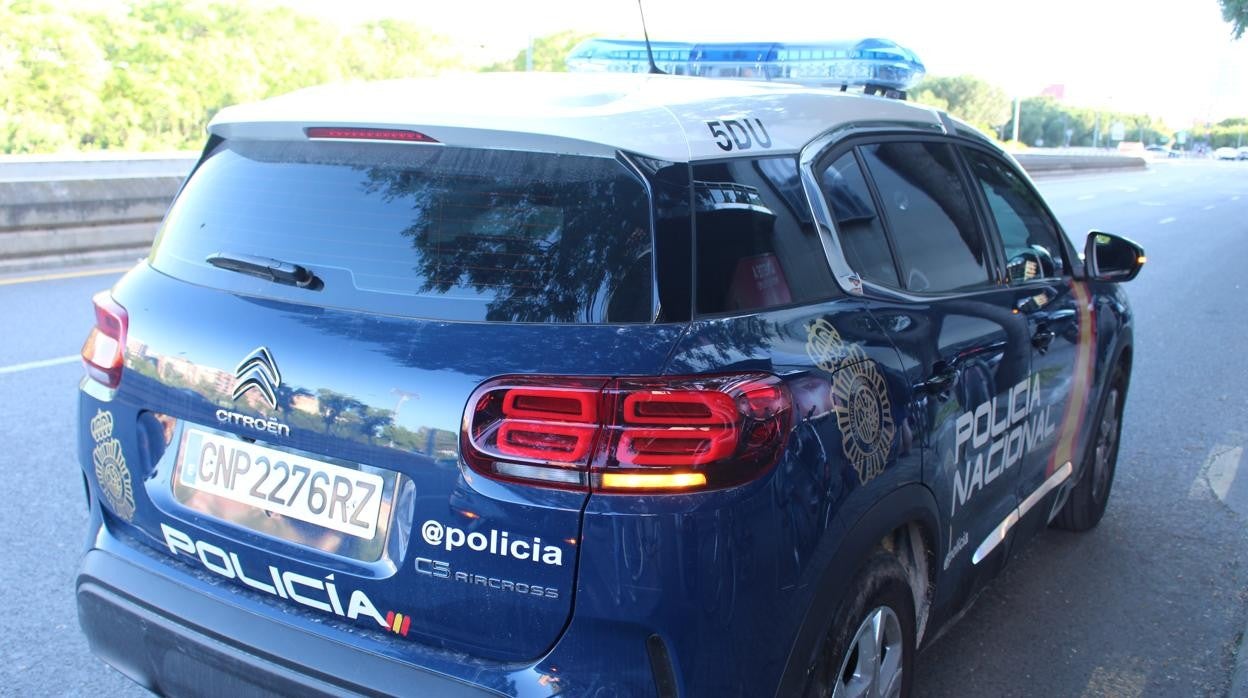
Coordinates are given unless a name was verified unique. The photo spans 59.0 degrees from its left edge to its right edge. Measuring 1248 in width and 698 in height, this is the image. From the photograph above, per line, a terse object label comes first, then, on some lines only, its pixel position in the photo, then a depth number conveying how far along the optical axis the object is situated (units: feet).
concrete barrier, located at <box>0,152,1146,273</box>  37.78
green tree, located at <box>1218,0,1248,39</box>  71.46
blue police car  6.67
